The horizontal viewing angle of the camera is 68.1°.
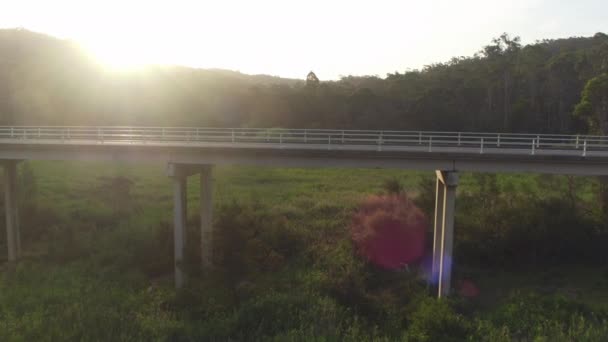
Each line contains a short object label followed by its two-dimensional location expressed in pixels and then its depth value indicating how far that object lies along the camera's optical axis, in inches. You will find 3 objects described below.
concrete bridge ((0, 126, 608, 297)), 865.5
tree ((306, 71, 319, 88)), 2982.3
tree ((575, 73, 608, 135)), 1471.5
